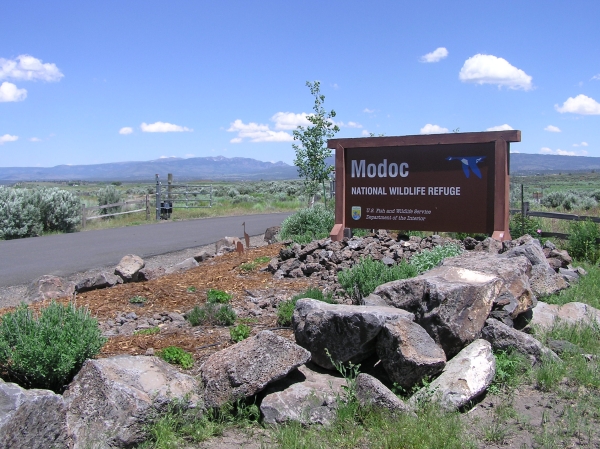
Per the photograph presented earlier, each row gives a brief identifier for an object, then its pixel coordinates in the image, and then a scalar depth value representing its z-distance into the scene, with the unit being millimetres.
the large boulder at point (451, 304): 5547
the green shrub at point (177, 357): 5418
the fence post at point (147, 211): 28522
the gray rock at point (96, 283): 9438
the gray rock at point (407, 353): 4988
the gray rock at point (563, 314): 6926
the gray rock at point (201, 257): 12766
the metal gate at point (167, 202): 28297
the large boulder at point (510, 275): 6246
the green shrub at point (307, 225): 13328
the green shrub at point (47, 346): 4602
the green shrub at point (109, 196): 32281
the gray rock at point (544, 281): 8109
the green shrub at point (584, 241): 11734
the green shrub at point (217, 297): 7641
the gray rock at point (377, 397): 4582
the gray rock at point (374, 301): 6035
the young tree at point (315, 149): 20641
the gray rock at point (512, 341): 5738
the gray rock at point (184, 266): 11086
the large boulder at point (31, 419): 3721
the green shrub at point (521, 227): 12880
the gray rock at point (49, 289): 9047
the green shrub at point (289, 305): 6609
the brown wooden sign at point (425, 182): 10867
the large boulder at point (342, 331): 5191
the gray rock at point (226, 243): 13895
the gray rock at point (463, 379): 4855
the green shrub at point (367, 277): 7241
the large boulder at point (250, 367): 4695
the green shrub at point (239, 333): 5980
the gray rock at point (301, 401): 4602
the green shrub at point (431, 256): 8586
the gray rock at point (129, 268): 10133
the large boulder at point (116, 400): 4176
